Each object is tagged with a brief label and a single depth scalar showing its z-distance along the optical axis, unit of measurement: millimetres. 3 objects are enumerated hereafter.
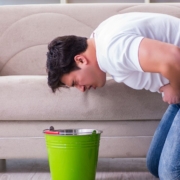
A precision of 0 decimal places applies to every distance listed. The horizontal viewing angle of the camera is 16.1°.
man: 2682
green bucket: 3136
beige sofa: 3390
